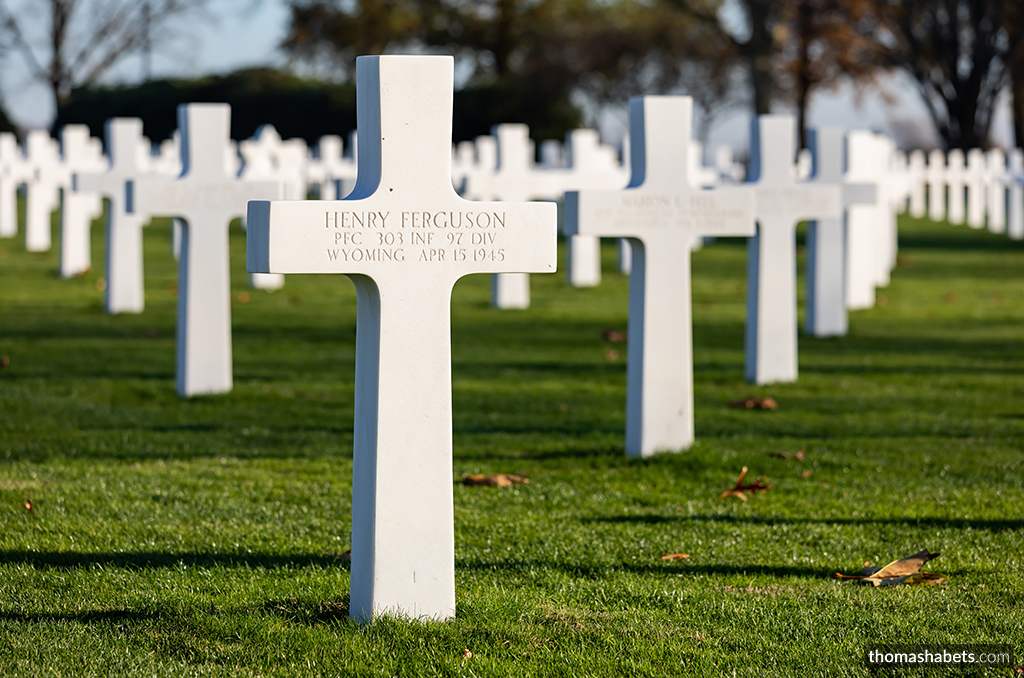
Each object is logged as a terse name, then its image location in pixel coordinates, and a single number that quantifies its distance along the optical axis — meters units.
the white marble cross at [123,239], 11.93
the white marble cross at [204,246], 8.57
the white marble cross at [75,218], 15.70
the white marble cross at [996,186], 28.11
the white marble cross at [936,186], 31.02
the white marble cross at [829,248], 10.90
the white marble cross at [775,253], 9.16
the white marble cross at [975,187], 29.59
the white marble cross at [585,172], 15.41
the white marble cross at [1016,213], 25.52
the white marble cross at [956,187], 30.89
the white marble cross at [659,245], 6.81
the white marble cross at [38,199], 18.95
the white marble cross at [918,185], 30.31
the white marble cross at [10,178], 20.17
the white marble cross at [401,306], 4.07
